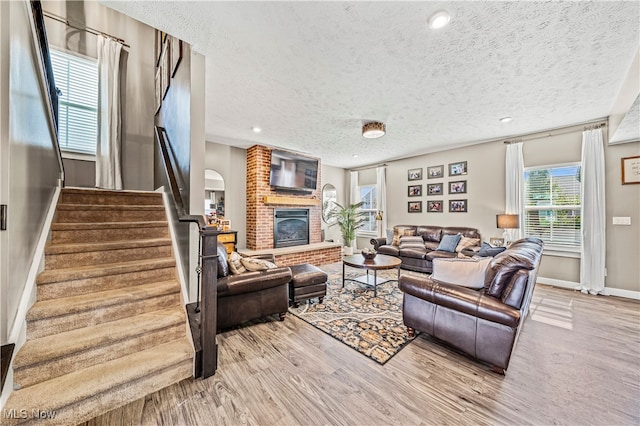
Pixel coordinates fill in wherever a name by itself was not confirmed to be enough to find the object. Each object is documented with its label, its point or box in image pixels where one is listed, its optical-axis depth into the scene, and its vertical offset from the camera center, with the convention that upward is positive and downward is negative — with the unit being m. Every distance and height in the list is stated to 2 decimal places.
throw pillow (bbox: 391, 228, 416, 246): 5.80 -0.45
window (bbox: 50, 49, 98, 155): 3.46 +1.69
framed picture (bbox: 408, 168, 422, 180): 6.04 +1.02
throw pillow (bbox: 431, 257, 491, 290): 2.14 -0.53
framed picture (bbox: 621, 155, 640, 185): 3.49 +0.64
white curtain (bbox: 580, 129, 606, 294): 3.68 +0.00
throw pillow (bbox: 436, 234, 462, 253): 4.87 -0.59
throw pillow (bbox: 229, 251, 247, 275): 2.64 -0.56
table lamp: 4.16 -0.12
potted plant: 6.82 -0.25
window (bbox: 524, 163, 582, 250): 4.04 +0.16
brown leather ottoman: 3.09 -0.92
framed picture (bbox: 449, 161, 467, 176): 5.27 +1.02
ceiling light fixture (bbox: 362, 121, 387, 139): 3.72 +1.33
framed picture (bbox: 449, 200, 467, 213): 5.29 +0.18
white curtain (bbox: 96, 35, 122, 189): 3.58 +1.45
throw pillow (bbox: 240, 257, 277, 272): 2.71 -0.57
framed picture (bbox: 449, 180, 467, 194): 5.29 +0.61
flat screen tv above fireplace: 5.44 +1.03
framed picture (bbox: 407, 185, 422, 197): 6.05 +0.60
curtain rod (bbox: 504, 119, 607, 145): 3.73 +1.40
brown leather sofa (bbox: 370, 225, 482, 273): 4.87 -0.74
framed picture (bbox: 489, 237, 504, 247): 4.27 -0.50
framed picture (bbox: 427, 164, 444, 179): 5.65 +1.01
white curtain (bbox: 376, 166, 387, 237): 6.70 +0.57
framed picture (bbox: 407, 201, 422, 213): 6.07 +0.19
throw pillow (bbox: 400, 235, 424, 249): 5.41 -0.63
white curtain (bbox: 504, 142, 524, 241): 4.45 +0.57
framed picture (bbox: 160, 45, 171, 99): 3.15 +1.95
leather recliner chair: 2.45 -0.86
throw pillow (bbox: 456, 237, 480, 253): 4.78 -0.58
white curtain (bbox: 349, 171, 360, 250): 7.49 +0.73
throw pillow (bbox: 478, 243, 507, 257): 3.87 -0.59
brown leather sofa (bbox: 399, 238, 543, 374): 1.84 -0.78
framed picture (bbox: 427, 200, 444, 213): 5.70 +0.19
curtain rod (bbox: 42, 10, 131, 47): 3.35 +2.77
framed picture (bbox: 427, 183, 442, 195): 5.69 +0.61
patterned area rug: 2.31 -1.22
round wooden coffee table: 3.61 -0.76
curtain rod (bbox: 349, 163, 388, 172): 6.79 +1.41
